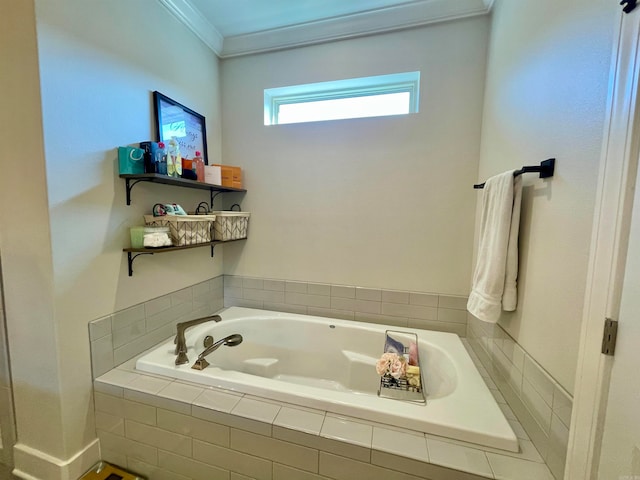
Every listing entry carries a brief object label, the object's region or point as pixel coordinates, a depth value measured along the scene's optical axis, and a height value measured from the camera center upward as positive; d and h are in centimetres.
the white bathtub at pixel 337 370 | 100 -80
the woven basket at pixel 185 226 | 145 -10
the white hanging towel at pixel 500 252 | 108 -15
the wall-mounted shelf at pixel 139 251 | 136 -22
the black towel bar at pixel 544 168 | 89 +17
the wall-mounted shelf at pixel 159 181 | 131 +16
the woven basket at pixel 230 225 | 180 -11
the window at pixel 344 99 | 184 +86
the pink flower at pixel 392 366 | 133 -80
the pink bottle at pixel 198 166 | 167 +28
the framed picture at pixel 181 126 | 155 +55
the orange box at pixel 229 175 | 193 +26
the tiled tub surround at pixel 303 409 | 87 -78
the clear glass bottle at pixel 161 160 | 135 +25
